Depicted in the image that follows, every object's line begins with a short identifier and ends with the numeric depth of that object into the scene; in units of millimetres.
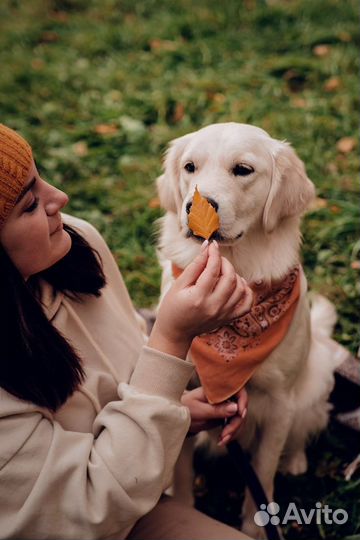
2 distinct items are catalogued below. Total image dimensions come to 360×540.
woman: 1463
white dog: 2027
